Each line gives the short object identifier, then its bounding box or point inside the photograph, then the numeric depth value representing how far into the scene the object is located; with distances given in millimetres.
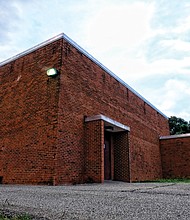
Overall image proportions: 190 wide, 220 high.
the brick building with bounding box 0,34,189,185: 6801
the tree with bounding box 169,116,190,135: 26906
